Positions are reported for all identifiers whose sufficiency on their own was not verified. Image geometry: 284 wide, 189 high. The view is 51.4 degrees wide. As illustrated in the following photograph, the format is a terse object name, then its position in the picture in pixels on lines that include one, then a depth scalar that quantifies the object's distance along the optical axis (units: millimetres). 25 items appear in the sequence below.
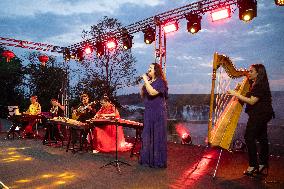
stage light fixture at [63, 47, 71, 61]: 12109
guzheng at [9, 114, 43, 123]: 9453
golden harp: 3998
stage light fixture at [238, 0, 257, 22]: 6798
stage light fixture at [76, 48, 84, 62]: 11656
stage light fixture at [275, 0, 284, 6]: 6207
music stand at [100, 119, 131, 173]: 4883
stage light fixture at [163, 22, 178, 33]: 8516
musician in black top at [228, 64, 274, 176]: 4277
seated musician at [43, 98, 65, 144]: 8594
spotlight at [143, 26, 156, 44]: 8992
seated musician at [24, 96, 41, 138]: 9938
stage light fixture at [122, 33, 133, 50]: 9844
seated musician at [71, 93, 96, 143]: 7639
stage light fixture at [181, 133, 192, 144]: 8516
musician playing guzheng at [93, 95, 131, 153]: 7040
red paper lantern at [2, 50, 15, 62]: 11273
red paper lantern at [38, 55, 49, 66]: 11514
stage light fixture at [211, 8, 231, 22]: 7371
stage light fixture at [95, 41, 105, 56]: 10648
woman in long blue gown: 5000
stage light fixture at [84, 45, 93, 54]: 11141
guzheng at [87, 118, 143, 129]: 5360
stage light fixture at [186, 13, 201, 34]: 7922
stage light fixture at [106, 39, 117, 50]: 10389
